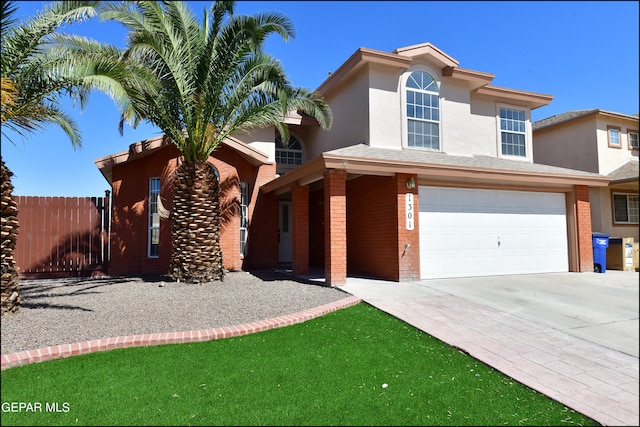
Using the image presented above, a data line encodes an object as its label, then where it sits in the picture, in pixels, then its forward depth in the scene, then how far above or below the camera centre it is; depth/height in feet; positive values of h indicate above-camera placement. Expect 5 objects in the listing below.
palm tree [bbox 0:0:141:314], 19.33 +8.63
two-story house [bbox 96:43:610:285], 33.45 +4.24
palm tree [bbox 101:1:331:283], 28.58 +11.23
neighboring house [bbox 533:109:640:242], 51.98 +10.60
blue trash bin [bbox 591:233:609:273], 41.37 -2.22
